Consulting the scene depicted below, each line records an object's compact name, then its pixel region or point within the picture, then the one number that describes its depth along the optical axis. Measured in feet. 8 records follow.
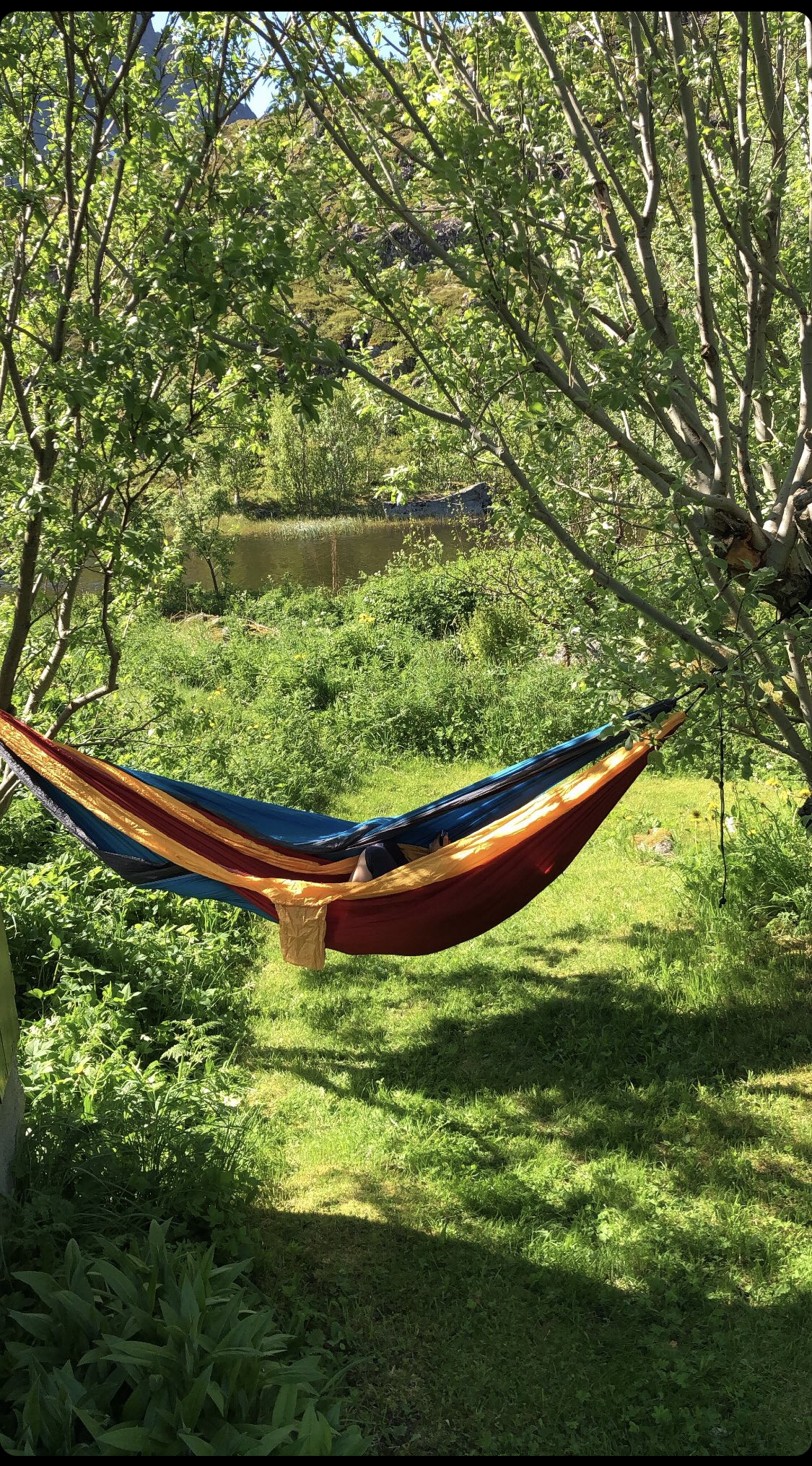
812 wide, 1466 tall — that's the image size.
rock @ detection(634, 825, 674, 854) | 13.57
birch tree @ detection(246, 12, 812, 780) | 7.18
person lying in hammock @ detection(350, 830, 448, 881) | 9.82
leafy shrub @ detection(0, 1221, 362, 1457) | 4.80
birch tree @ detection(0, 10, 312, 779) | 6.79
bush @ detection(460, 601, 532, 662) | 21.17
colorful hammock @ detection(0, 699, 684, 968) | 8.57
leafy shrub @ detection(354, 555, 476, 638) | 24.50
